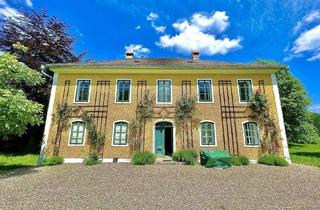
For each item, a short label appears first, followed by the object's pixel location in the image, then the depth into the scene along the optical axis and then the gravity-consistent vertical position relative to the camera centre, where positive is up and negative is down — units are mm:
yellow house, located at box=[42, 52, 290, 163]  12625 +2721
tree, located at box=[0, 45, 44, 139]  8266 +1785
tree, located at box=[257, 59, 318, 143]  23875 +4703
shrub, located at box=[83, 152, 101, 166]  11391 -849
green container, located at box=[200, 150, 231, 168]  10609 -680
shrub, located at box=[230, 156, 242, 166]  11216 -808
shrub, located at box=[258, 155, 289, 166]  11320 -695
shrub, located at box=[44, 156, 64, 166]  11625 -956
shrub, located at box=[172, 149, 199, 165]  11289 -549
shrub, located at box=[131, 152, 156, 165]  11128 -690
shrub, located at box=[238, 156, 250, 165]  11508 -714
